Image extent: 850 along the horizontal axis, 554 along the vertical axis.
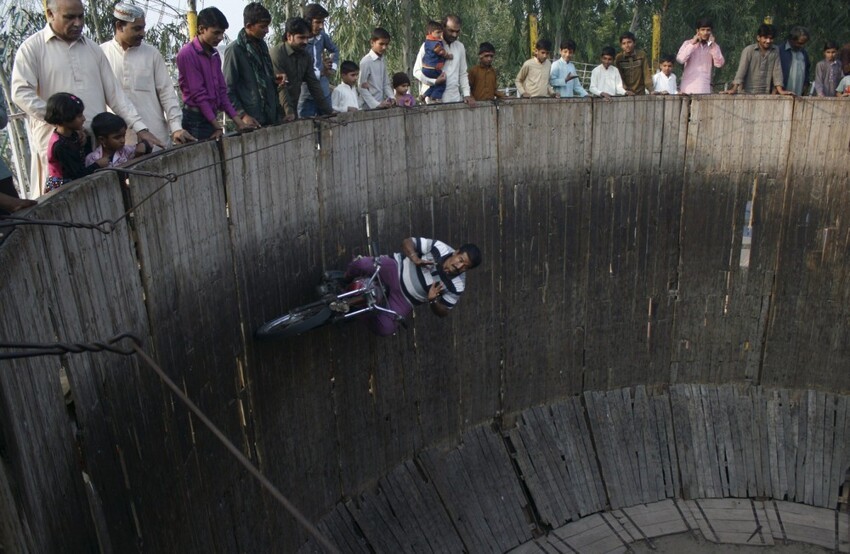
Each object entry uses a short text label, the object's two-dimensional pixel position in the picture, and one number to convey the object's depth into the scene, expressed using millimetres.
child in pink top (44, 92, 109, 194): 4605
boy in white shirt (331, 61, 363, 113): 7891
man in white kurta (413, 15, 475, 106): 8461
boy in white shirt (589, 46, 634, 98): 10088
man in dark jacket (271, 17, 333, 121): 6852
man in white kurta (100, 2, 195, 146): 5527
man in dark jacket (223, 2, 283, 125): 6199
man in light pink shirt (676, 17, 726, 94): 10000
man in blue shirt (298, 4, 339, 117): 7203
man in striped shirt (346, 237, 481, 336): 6371
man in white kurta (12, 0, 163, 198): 4926
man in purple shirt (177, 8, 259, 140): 5875
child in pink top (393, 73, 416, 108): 8158
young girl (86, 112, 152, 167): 4742
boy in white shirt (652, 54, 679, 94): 10805
